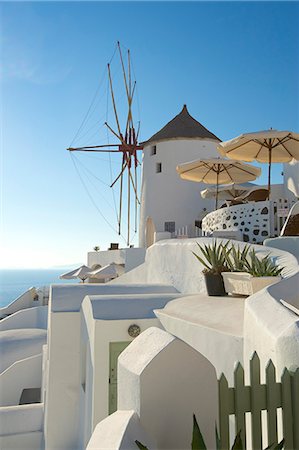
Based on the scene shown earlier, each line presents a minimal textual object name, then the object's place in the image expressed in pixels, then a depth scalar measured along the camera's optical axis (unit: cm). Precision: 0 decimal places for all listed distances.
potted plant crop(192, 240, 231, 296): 704
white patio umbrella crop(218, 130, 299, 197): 1017
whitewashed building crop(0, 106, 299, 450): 271
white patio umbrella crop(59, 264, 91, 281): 2167
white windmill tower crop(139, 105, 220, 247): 2341
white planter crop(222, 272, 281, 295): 570
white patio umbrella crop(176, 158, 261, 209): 1350
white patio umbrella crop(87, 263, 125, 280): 2002
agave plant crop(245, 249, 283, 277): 594
